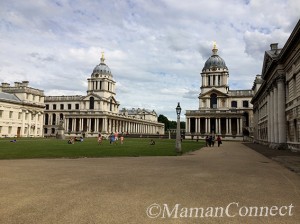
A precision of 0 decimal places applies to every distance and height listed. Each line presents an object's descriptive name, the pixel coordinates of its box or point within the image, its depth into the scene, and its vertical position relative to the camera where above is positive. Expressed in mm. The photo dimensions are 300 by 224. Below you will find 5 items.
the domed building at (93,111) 107250 +9520
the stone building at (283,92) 29172 +5452
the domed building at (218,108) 92062 +9799
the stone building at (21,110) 80188 +7252
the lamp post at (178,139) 27625 -257
